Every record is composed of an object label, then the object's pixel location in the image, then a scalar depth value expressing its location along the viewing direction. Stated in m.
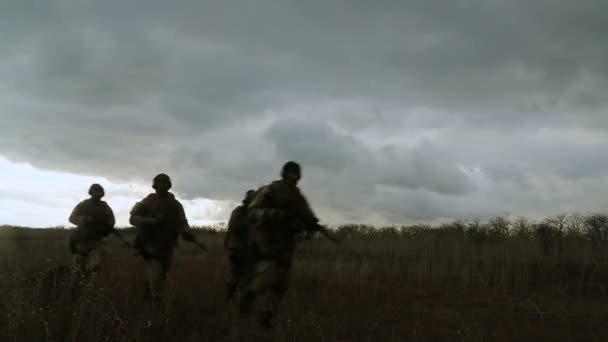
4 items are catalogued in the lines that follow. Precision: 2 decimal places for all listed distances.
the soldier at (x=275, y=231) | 7.01
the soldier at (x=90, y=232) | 8.77
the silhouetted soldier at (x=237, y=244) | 9.05
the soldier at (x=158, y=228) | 8.07
